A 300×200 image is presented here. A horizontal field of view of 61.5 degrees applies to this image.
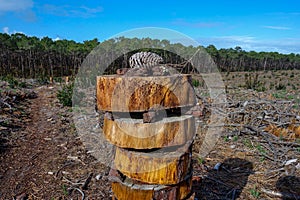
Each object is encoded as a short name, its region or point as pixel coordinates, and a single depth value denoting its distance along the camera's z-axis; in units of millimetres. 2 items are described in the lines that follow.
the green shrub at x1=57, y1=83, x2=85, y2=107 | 6914
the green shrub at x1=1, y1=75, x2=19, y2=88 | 9517
